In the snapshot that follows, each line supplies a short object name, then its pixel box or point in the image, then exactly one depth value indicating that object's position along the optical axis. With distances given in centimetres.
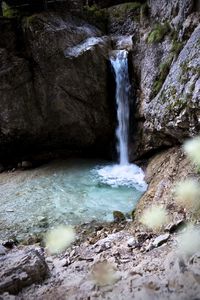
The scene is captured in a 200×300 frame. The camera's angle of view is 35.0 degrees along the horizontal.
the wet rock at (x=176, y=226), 561
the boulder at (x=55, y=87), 1079
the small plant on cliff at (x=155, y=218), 617
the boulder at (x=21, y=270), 454
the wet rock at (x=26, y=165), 1179
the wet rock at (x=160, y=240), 530
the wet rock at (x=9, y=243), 665
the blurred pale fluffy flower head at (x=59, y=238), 623
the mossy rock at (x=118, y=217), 735
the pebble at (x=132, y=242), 558
